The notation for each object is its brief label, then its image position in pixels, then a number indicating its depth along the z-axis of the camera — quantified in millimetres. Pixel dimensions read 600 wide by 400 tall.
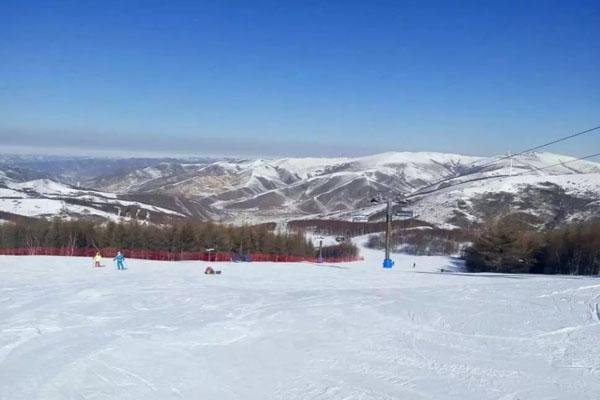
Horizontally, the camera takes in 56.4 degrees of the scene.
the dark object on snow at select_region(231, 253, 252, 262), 48528
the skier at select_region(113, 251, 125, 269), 31781
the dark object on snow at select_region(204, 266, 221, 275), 29114
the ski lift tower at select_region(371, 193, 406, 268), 38625
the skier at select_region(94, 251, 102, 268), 33641
